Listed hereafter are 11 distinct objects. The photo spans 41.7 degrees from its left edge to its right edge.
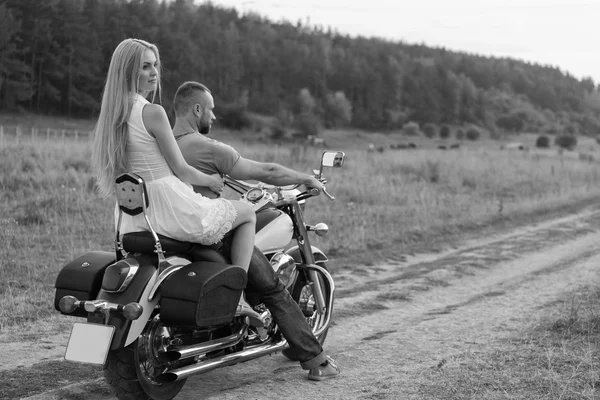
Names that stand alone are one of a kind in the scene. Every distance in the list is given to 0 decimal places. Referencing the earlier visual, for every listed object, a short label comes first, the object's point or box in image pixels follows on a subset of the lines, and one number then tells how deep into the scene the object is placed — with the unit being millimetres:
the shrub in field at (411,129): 97488
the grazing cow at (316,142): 48144
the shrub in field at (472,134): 92188
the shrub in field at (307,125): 78431
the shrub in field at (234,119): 65438
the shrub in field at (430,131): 95438
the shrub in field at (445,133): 94312
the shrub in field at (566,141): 66962
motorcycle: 4125
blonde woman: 4359
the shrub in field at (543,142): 71588
